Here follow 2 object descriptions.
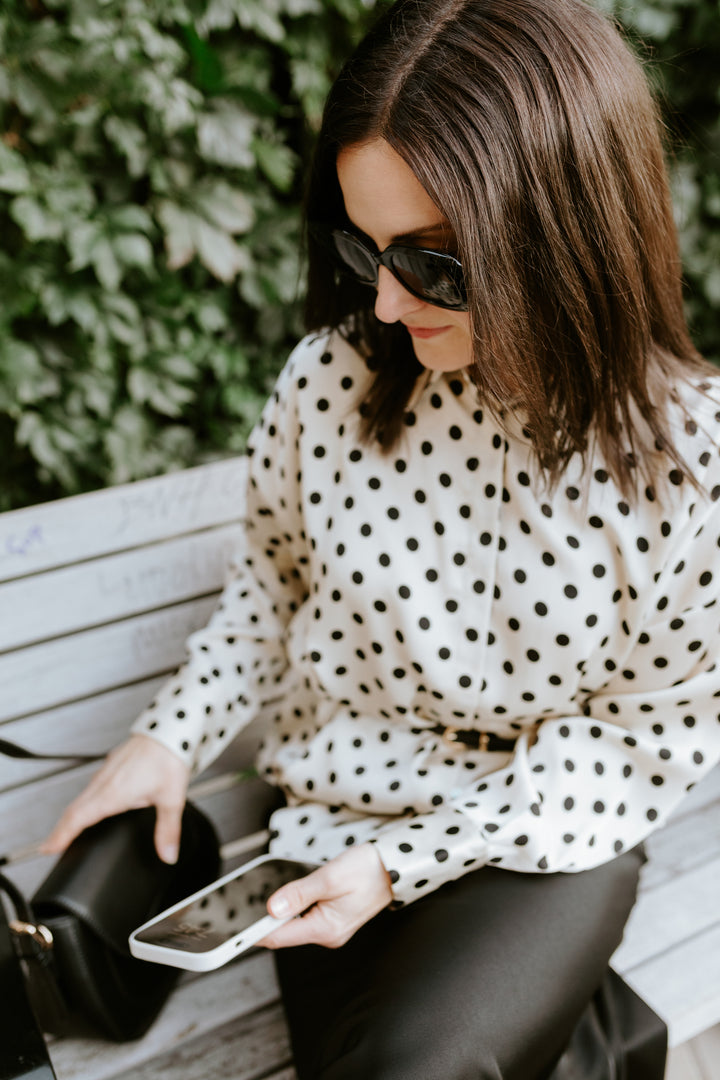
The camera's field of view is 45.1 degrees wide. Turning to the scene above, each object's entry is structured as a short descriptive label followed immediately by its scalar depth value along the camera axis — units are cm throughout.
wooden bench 130
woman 89
